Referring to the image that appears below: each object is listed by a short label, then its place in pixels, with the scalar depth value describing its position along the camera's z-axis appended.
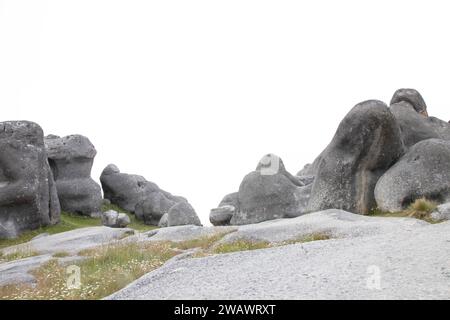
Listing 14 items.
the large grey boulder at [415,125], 37.56
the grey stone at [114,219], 51.12
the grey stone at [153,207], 56.88
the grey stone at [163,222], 49.47
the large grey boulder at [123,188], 61.06
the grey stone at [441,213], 21.41
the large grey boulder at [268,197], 36.31
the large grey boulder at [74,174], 52.88
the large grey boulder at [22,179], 41.12
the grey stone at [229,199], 50.75
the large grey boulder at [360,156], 30.92
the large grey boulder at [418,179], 28.08
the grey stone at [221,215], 41.47
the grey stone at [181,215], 42.06
